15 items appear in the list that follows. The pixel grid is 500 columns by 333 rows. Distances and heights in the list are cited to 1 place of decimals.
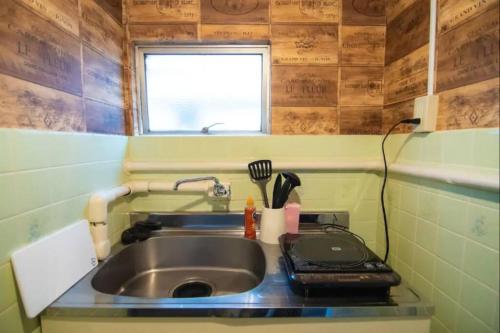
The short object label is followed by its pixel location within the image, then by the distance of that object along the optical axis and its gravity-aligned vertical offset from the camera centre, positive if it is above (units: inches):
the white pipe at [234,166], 44.8 -1.8
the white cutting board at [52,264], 23.7 -11.6
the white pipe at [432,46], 32.3 +14.1
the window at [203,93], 49.1 +12.9
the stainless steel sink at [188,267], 38.8 -19.2
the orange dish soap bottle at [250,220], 43.3 -11.3
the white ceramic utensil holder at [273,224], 41.1 -11.4
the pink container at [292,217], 42.1 -10.7
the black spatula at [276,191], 41.6 -6.0
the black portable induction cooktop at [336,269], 26.6 -13.4
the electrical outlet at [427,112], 31.9 +5.4
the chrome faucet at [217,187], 42.8 -5.4
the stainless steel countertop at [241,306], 25.7 -15.9
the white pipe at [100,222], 34.0 -8.8
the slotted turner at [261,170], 44.0 -2.6
